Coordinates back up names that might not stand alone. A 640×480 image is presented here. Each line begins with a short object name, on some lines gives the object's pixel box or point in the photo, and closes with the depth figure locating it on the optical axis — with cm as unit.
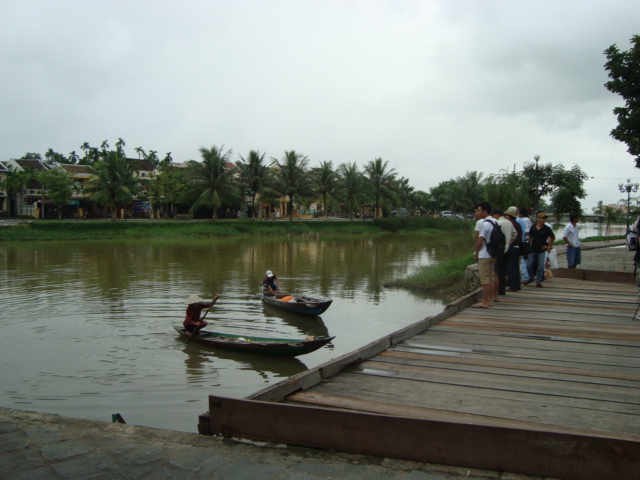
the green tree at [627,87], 1761
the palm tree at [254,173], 5300
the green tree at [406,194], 8931
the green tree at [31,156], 8264
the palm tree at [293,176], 5497
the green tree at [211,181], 5069
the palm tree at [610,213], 4387
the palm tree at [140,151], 8056
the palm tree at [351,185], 6100
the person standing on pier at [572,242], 1303
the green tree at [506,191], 2898
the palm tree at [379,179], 6234
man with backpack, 853
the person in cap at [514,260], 1011
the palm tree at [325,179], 5847
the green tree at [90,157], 8043
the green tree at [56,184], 5397
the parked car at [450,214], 8562
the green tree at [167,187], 5612
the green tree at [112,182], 4878
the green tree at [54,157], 8806
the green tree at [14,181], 5772
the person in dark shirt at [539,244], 1100
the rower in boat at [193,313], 1049
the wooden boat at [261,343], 868
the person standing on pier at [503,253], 946
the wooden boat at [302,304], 1251
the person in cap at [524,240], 1052
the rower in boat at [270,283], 1506
